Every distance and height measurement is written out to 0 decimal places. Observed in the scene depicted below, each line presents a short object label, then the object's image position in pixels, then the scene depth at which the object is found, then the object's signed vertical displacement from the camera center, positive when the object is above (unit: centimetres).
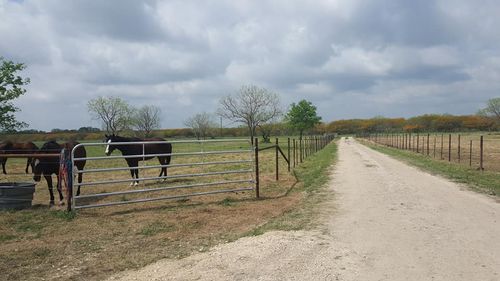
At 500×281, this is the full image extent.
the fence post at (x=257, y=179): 1037 -139
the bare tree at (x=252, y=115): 5956 +161
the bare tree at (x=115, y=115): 7700 +245
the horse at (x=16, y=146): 1997 -77
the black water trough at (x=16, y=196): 891 -147
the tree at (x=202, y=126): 9838 +19
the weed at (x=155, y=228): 700 -181
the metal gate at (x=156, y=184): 924 -185
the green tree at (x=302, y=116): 6694 +149
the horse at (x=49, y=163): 1033 -86
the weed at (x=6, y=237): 668 -179
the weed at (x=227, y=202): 956 -184
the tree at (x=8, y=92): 2427 +236
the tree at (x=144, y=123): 8494 +111
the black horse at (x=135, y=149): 1302 -78
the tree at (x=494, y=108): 11300 +377
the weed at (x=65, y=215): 816 -177
